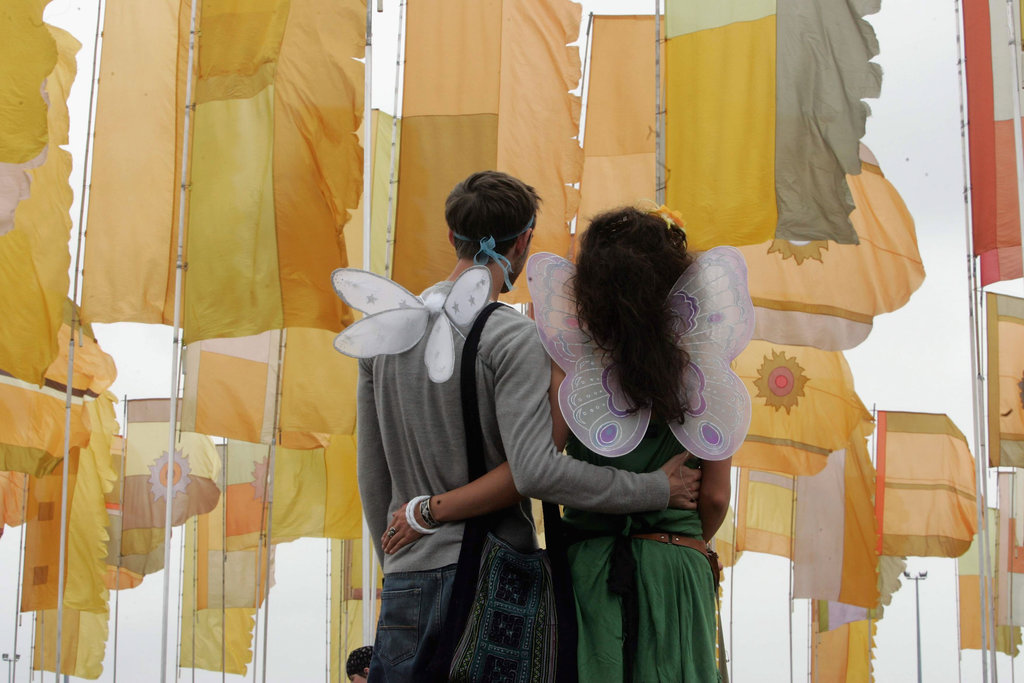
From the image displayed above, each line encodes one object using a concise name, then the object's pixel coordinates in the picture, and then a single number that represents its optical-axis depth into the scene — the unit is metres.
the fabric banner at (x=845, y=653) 14.64
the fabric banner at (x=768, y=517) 12.96
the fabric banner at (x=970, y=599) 15.41
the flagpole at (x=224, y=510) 14.27
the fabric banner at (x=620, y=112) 9.95
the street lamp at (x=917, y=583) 26.39
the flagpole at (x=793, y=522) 11.69
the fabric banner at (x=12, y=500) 13.57
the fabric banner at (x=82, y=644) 14.83
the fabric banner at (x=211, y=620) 16.48
